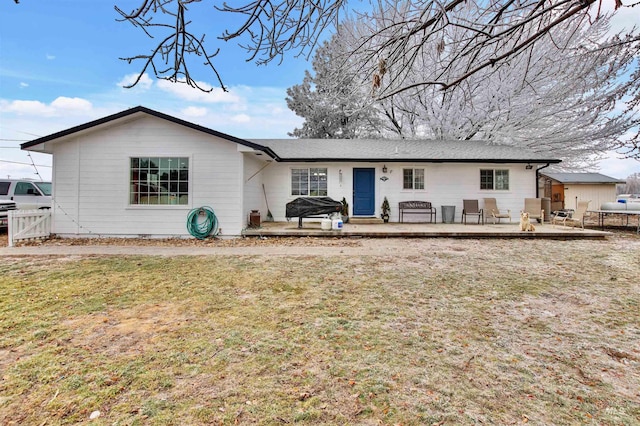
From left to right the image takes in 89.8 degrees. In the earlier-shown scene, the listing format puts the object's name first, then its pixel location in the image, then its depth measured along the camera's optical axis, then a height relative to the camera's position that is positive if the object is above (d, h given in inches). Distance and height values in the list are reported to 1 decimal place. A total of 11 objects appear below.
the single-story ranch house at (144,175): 348.5 +44.8
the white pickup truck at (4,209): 370.9 +7.8
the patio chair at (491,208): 457.4 +9.3
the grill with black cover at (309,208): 383.9 +8.4
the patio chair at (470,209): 462.9 +8.0
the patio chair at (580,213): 401.7 +1.6
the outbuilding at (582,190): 778.2 +60.8
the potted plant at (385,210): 466.9 +6.9
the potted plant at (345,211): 445.4 +5.4
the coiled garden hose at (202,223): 350.9 -8.5
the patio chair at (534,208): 450.8 +9.3
